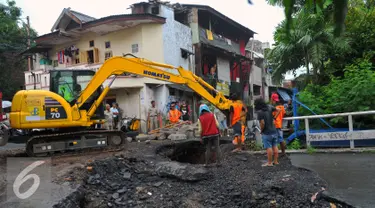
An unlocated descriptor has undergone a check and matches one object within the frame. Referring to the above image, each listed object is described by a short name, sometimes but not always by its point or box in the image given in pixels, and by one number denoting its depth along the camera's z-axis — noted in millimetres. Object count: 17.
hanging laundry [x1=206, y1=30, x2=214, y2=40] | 21766
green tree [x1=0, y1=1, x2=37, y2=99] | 19653
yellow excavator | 8562
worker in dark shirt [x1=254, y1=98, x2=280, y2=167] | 6938
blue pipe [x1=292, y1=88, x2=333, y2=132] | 9311
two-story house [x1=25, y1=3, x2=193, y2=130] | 17219
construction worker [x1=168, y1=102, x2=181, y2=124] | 14820
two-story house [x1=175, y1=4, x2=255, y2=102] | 20547
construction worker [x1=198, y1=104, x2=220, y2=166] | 7653
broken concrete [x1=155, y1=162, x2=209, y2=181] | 6586
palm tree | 12320
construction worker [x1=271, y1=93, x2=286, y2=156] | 7962
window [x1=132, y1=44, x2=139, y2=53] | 18172
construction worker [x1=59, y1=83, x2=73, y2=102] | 9391
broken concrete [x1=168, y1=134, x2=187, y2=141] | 12344
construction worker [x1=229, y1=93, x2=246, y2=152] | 8984
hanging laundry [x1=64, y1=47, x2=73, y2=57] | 20547
